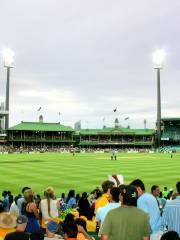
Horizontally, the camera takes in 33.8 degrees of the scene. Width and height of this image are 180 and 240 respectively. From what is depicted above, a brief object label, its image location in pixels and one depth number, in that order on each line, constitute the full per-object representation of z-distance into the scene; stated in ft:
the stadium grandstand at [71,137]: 360.81
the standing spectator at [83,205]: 34.40
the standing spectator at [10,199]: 43.28
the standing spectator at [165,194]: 49.07
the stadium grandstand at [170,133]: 373.83
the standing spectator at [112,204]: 19.51
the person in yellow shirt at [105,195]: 25.01
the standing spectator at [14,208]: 31.77
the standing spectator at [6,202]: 40.67
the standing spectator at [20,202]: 31.44
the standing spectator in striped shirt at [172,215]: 19.01
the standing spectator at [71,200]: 39.64
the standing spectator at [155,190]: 28.72
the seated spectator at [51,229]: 19.50
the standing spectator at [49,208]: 28.46
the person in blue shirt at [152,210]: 21.04
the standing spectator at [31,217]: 22.12
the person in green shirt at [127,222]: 15.78
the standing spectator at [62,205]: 39.02
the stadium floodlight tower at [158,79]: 317.41
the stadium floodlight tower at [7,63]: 333.84
